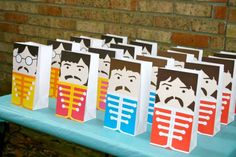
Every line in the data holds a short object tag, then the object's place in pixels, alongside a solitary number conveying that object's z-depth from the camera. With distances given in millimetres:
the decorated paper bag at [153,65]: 1278
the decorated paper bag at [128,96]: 1180
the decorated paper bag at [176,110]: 1089
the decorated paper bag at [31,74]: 1368
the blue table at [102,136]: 1097
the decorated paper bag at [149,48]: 1573
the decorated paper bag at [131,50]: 1461
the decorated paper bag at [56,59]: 1513
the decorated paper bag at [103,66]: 1378
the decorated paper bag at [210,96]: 1200
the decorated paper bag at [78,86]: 1271
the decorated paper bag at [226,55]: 1460
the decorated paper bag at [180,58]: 1370
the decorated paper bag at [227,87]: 1319
